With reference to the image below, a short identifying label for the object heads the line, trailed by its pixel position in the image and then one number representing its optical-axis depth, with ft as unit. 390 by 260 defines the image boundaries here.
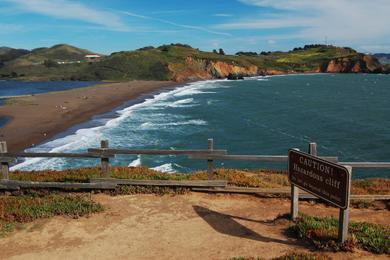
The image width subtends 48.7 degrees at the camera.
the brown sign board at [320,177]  28.81
